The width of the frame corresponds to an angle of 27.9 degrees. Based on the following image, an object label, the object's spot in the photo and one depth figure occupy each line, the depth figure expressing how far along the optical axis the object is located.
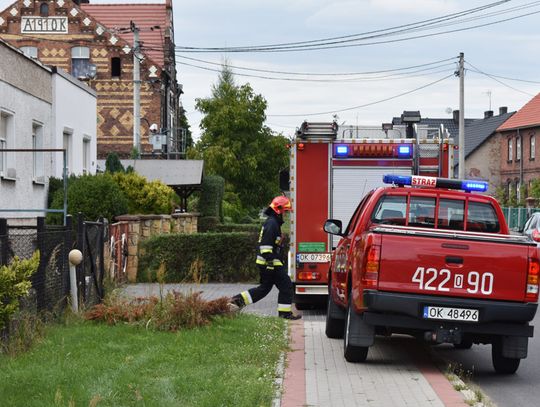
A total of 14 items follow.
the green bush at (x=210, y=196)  43.62
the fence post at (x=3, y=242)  10.71
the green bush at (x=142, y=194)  30.50
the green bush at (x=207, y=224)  41.88
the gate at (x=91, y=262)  15.16
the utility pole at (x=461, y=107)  44.34
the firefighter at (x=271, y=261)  15.23
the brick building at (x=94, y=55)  54.56
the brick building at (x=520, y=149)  75.44
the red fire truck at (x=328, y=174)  16.83
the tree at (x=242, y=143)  54.53
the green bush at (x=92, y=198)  24.36
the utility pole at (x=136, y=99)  35.38
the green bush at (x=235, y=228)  39.08
